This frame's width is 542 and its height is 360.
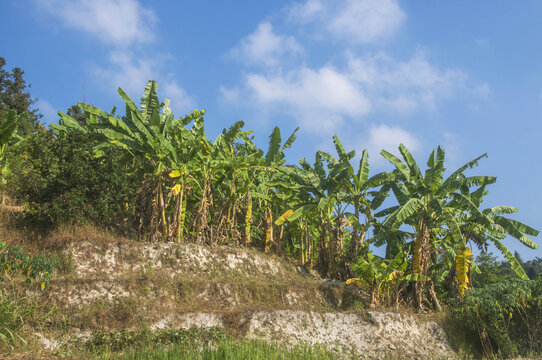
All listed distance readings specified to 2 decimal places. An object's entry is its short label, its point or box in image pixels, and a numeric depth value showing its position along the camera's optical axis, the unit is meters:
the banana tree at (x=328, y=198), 18.56
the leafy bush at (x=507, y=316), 14.33
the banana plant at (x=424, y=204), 16.41
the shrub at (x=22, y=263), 9.55
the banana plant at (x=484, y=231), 16.25
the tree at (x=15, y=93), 37.41
